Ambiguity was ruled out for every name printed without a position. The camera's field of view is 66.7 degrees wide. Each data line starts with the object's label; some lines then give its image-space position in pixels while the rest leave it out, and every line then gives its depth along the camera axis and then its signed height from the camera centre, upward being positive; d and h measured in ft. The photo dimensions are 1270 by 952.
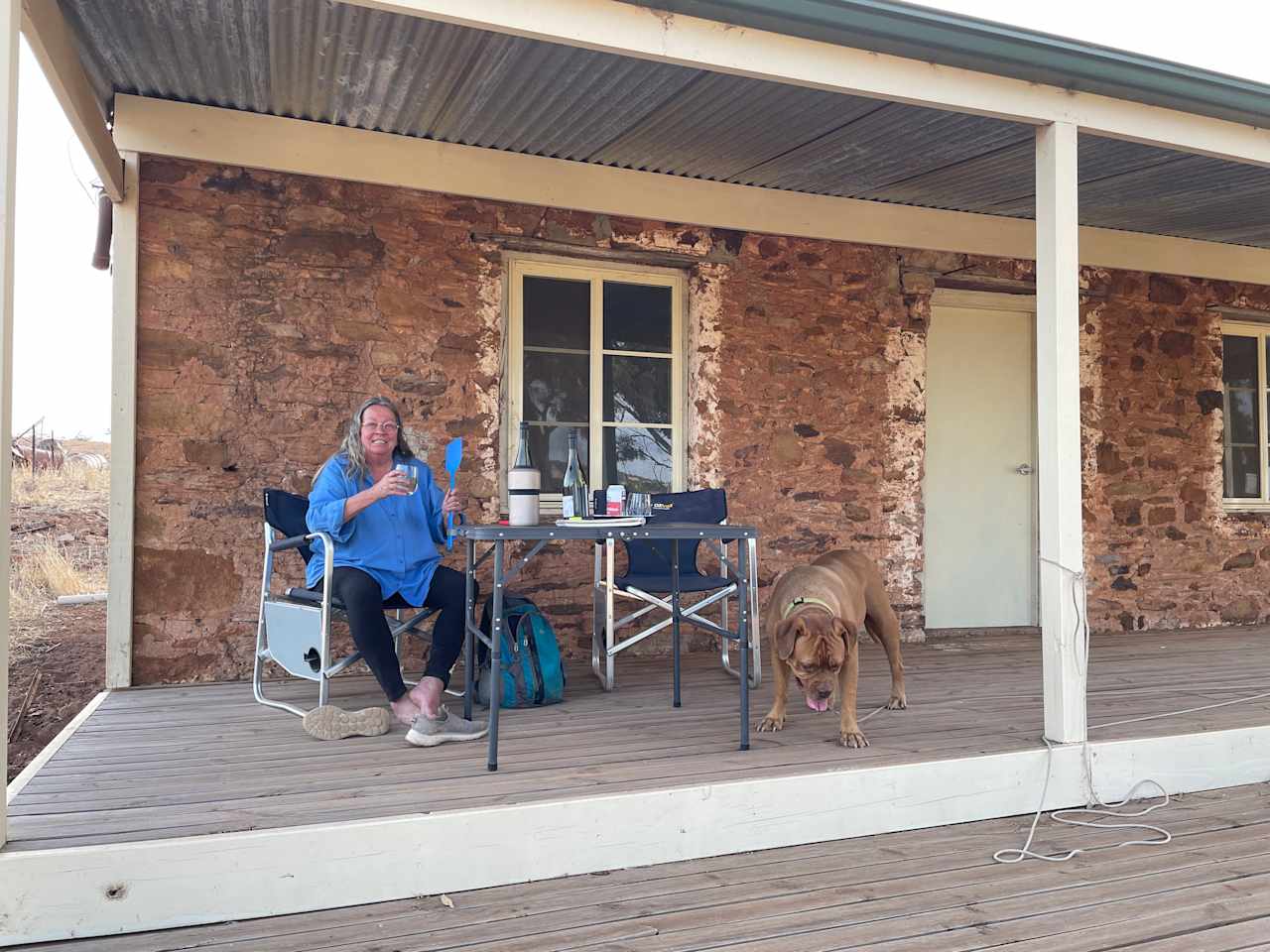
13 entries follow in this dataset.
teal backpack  13.01 -2.19
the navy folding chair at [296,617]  11.41 -1.46
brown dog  10.44 -1.49
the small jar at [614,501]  10.87 -0.01
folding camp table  9.66 -0.59
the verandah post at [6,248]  7.36 +1.93
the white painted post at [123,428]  14.24 +1.04
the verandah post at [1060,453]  10.84 +0.55
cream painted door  20.24 +0.65
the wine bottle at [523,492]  10.48 +0.08
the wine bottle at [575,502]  10.98 -0.02
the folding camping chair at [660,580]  14.20 -1.22
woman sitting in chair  11.28 -0.76
